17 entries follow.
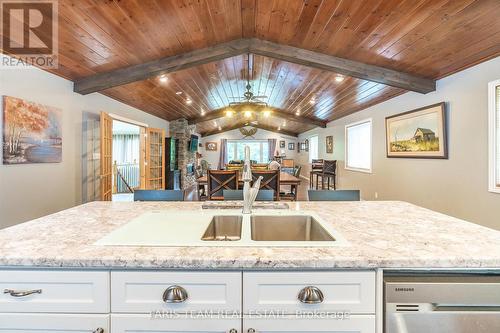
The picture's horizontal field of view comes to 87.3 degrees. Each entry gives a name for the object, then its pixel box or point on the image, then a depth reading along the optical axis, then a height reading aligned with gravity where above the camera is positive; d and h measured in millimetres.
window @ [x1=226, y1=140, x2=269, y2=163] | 13141 +837
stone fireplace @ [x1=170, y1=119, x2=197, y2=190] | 8094 +795
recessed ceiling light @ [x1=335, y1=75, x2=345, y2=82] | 3993 +1367
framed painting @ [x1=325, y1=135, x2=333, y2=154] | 7910 +659
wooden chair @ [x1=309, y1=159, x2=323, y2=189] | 7720 -9
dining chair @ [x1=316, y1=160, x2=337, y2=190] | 7145 -146
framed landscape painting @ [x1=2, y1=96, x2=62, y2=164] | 2418 +343
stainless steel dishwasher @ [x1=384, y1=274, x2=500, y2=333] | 925 -495
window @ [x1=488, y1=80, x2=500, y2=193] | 2477 +303
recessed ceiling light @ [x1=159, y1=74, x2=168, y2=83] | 4035 +1384
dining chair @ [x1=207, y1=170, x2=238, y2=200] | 4098 -243
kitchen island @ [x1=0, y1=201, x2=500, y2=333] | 931 -444
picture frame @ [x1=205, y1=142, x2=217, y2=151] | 12945 +971
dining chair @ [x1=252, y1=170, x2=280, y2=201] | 4105 -213
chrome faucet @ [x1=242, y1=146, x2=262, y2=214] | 1604 -149
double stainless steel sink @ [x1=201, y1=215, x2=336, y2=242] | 1560 -369
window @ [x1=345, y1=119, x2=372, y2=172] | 5688 +470
